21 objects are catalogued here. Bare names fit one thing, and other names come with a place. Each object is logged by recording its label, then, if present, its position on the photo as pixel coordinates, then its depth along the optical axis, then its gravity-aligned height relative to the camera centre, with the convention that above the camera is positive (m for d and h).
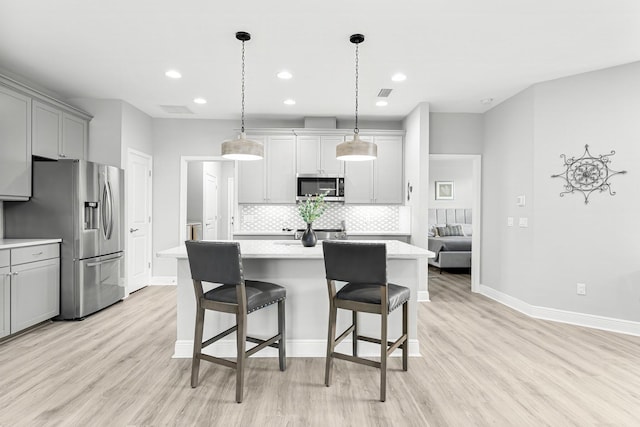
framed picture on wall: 8.93 +0.57
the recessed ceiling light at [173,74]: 3.92 +1.51
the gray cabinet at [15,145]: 3.50 +0.65
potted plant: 3.19 -0.05
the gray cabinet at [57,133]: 3.94 +0.90
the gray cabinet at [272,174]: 5.57 +0.59
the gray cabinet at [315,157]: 5.60 +0.86
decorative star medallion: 3.79 +0.45
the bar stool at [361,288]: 2.31 -0.52
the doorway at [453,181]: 8.89 +0.82
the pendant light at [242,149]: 2.87 +0.51
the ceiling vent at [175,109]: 5.14 +1.49
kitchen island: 2.93 -0.82
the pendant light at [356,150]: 2.96 +0.52
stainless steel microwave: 5.51 +0.41
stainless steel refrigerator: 3.87 -0.09
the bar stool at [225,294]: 2.30 -0.56
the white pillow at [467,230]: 8.05 -0.35
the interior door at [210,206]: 7.31 +0.13
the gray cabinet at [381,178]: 5.63 +0.55
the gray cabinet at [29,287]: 3.24 -0.74
